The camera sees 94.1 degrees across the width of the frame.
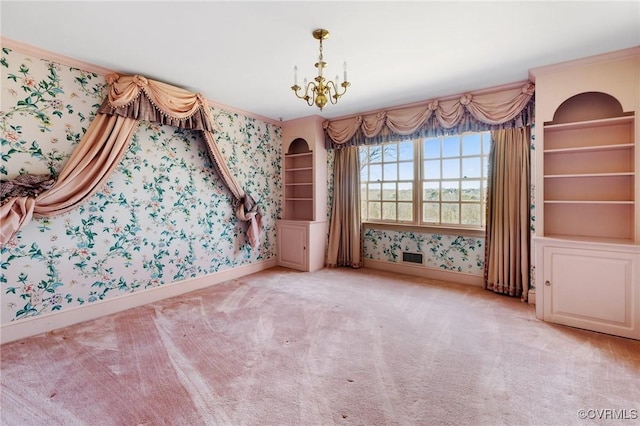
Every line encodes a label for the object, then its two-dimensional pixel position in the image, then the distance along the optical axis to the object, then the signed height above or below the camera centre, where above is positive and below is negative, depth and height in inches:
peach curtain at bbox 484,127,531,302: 131.4 -0.3
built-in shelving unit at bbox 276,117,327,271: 185.6 +10.0
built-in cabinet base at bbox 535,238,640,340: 96.4 -25.1
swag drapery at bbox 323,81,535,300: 130.9 +40.6
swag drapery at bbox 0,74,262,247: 93.4 +26.9
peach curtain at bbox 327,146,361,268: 185.5 -0.9
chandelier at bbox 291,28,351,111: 89.5 +39.0
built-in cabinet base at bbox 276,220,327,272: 183.0 -20.6
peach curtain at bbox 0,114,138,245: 91.2 +12.4
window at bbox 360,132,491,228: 153.0 +17.7
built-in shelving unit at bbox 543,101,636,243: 109.5 +14.5
